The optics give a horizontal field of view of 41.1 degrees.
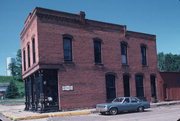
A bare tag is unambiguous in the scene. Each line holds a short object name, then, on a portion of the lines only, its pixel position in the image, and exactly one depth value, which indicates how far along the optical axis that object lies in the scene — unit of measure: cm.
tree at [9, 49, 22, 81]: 9599
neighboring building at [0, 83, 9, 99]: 8719
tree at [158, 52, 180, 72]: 8938
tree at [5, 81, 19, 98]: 7288
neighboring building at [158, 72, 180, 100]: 3027
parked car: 1848
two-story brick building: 2133
